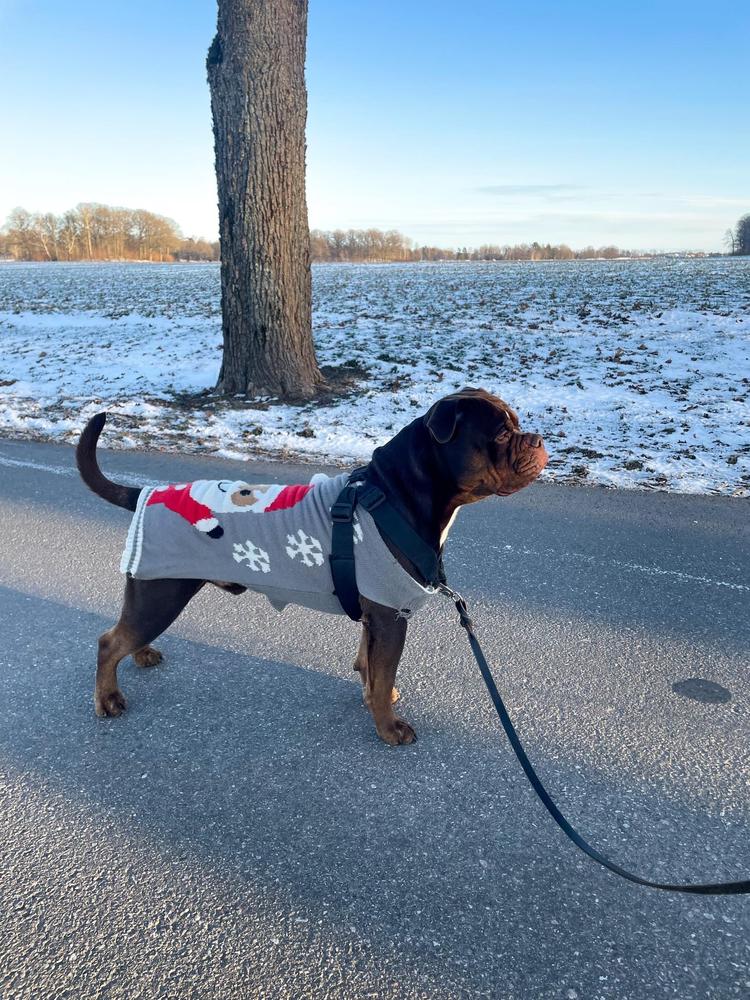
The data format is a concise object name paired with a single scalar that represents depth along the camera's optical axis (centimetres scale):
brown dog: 276
